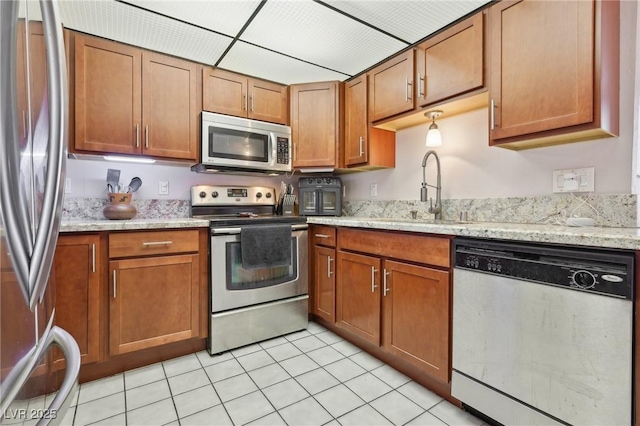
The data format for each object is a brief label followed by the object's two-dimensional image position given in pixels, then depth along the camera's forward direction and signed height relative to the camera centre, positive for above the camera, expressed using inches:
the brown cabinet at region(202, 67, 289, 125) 94.2 +37.0
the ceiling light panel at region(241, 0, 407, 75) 69.6 +45.1
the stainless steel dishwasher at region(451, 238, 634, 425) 40.1 -18.8
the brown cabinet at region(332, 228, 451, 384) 61.5 -20.4
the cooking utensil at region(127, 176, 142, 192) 89.6 +6.8
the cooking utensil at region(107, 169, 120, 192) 84.9 +8.4
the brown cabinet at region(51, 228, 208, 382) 66.3 -20.9
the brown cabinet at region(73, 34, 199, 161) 77.3 +29.3
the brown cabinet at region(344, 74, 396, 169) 98.7 +24.1
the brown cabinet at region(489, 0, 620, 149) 51.9 +25.8
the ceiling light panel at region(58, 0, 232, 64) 68.3 +44.9
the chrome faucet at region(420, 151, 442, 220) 82.8 +4.7
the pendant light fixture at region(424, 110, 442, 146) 84.6 +21.1
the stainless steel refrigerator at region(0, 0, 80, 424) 18.7 +0.3
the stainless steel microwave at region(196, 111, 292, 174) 93.0 +20.6
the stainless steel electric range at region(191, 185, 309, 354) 82.4 -19.4
